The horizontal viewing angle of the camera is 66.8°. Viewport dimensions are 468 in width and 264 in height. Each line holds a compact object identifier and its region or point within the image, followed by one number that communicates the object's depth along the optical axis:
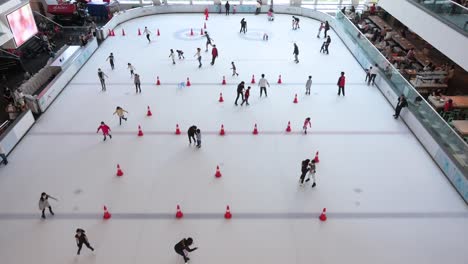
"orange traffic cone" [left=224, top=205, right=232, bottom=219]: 8.62
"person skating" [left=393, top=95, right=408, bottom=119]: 12.19
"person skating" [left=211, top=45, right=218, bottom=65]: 16.18
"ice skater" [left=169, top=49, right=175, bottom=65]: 16.47
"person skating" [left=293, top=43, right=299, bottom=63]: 16.44
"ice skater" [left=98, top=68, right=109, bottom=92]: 13.79
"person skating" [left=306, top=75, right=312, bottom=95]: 13.70
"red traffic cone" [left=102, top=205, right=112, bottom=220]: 8.59
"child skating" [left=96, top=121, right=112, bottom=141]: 11.06
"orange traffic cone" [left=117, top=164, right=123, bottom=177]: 9.95
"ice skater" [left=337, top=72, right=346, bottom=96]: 13.71
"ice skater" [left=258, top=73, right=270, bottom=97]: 13.55
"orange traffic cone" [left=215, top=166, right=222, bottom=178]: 9.92
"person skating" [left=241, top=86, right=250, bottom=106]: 12.86
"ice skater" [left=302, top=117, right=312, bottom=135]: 11.48
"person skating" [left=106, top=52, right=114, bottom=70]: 15.61
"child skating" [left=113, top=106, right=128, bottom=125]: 11.70
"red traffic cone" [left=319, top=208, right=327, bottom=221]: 8.60
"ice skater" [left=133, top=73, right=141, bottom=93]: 13.66
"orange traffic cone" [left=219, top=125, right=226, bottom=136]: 11.72
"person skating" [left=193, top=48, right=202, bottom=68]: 15.96
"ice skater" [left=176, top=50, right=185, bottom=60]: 16.78
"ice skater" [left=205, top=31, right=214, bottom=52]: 17.62
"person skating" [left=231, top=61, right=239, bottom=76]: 15.20
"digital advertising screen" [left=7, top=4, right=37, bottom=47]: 13.12
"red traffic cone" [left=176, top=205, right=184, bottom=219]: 8.62
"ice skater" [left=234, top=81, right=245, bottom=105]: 12.69
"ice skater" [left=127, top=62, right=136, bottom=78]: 14.87
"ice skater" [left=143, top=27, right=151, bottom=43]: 18.90
